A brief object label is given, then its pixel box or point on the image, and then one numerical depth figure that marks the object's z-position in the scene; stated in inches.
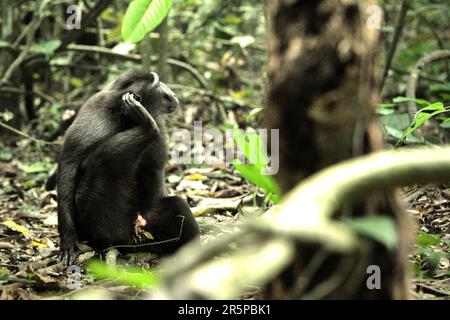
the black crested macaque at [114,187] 171.0
